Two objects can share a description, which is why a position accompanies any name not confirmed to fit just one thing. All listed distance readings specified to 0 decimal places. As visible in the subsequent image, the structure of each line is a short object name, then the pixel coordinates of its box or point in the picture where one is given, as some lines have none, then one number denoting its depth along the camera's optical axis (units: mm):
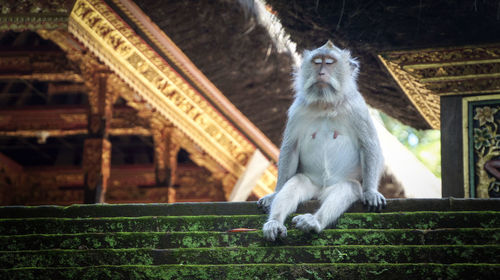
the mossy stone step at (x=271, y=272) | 4336
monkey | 5812
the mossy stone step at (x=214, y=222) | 4906
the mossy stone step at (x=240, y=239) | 4770
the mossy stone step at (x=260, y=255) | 4582
